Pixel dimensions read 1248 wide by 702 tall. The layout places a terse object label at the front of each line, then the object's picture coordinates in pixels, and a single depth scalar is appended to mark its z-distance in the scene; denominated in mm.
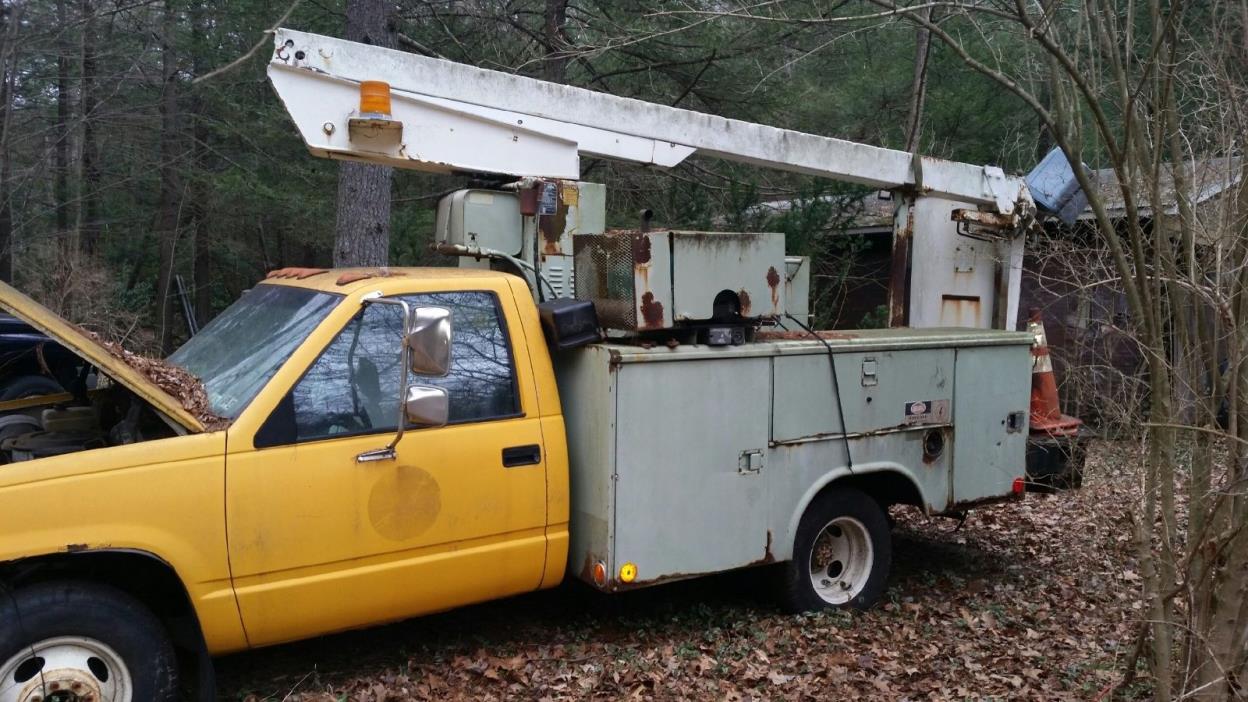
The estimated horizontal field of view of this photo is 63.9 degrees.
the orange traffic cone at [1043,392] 7188
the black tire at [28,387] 8758
